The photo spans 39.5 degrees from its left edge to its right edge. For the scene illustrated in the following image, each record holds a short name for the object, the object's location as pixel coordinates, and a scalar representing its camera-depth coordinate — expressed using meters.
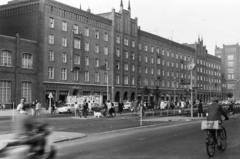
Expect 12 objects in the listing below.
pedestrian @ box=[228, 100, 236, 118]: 32.50
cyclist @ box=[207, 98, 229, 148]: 10.10
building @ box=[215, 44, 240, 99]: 139.94
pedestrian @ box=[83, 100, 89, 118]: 32.79
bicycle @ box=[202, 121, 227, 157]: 9.74
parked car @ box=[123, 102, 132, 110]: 55.86
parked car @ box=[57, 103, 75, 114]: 42.63
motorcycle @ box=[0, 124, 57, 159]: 6.95
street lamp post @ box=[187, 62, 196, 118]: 29.16
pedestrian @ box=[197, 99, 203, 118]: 30.81
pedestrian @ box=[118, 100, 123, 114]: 41.11
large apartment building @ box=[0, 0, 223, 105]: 52.06
